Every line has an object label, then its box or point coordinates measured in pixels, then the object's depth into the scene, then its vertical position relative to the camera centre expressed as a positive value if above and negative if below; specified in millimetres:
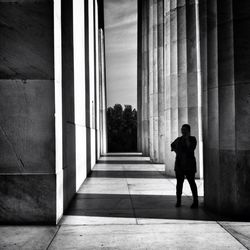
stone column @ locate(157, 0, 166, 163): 22391 +3542
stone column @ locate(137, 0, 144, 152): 40094 +5676
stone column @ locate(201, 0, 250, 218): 7676 +322
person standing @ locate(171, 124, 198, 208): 8539 -946
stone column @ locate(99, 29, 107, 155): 36788 +1221
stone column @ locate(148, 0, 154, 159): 25938 +3681
